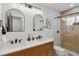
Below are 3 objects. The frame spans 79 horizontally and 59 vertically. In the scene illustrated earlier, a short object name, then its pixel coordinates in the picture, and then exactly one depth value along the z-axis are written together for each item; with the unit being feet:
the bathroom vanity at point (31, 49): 4.72
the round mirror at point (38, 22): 5.67
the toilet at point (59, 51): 5.62
